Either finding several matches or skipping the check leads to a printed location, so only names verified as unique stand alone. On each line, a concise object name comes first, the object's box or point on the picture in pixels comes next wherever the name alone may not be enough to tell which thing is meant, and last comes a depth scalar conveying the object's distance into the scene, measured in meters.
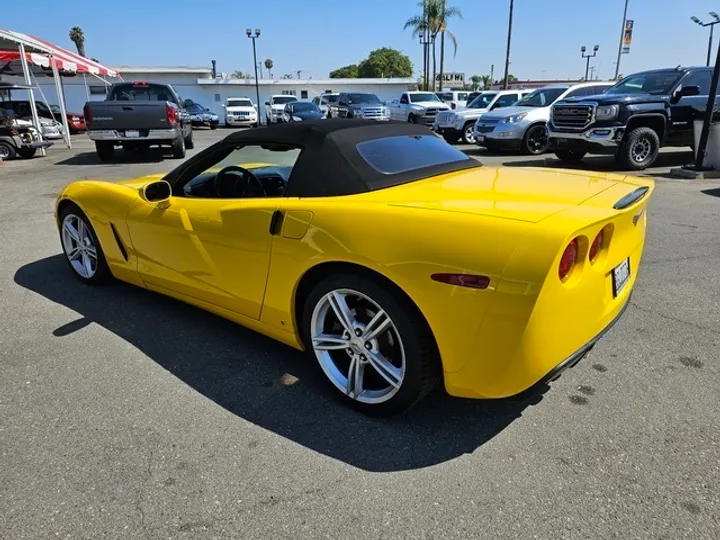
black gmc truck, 9.95
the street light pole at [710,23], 28.24
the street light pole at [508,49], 34.15
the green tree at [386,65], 88.56
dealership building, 39.41
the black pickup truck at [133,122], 12.07
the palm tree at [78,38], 63.50
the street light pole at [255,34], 38.34
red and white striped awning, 15.62
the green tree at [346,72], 101.04
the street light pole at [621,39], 39.42
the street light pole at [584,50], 51.50
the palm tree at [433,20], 44.53
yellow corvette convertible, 2.00
